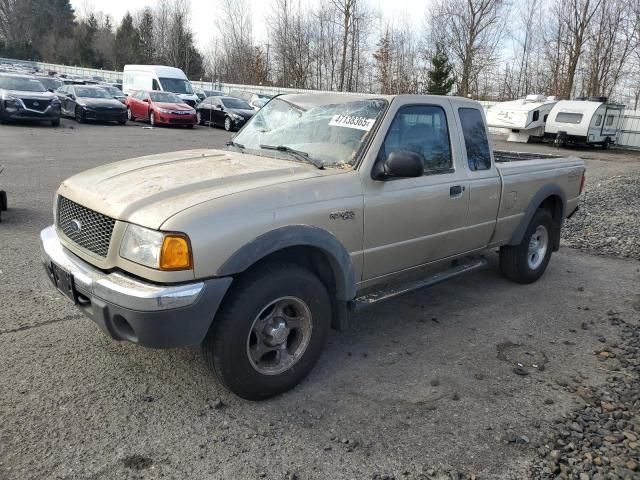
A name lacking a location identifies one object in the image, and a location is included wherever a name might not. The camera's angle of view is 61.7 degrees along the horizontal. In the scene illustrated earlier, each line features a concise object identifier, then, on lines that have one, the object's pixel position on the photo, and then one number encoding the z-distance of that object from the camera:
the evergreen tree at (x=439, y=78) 35.41
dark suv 18.59
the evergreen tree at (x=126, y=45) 66.31
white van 28.03
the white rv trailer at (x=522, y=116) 24.48
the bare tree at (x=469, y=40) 41.41
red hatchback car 23.25
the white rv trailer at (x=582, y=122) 23.09
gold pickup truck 2.89
